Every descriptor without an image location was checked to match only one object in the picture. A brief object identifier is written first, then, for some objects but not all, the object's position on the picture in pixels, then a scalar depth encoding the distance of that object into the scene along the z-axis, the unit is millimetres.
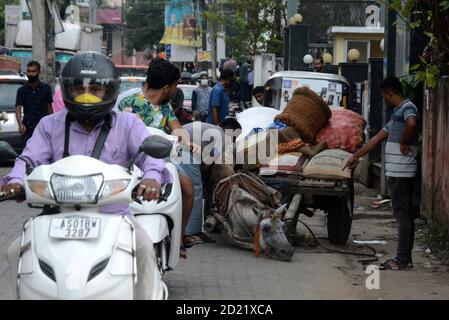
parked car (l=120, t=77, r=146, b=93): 24469
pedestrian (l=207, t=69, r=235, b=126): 13547
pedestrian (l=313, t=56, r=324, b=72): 20203
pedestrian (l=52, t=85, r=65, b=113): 12557
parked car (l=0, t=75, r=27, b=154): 18594
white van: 16281
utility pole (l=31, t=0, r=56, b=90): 19172
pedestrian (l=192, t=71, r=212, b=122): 20484
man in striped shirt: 8625
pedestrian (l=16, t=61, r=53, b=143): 14609
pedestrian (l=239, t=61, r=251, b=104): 31734
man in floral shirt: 7906
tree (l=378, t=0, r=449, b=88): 9172
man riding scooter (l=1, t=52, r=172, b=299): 5000
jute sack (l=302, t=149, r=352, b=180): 9688
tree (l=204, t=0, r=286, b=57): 33844
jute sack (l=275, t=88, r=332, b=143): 10312
